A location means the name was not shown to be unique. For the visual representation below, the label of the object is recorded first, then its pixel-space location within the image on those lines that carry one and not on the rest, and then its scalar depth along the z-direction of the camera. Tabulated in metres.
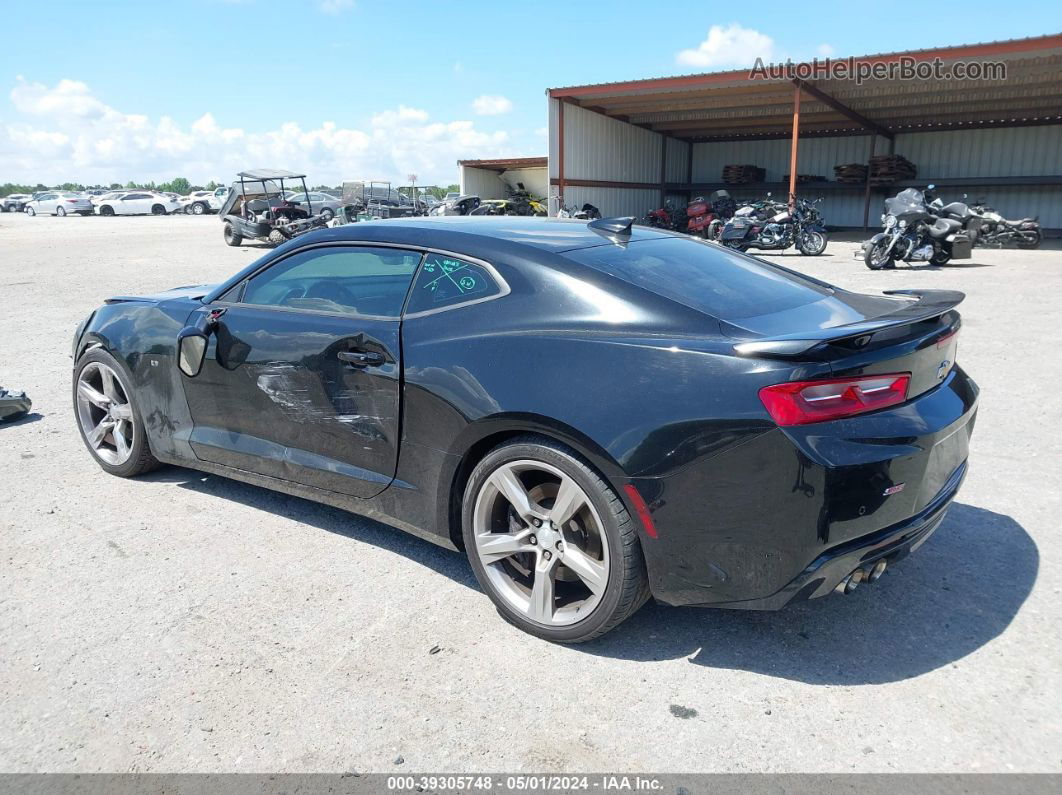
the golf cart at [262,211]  20.94
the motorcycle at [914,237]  14.83
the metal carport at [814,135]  22.17
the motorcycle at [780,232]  18.42
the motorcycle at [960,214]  15.53
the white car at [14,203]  56.06
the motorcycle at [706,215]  22.19
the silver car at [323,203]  32.61
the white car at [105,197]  47.69
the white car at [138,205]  47.41
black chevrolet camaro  2.47
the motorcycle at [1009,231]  19.88
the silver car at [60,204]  47.17
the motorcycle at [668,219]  25.50
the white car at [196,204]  49.74
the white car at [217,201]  51.16
